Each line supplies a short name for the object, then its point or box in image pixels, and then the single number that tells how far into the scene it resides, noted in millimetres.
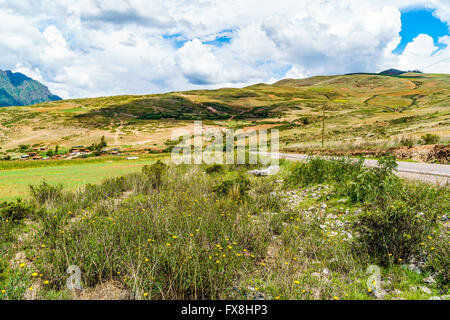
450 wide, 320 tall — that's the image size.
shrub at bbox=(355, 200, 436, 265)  4895
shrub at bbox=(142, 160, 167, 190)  13578
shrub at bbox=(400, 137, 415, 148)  22312
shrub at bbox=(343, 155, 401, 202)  7500
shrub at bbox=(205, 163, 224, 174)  17725
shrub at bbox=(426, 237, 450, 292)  3938
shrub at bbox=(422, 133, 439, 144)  21203
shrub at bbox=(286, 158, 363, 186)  10969
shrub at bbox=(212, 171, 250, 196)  10201
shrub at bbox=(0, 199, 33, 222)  7516
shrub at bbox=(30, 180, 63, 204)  10008
